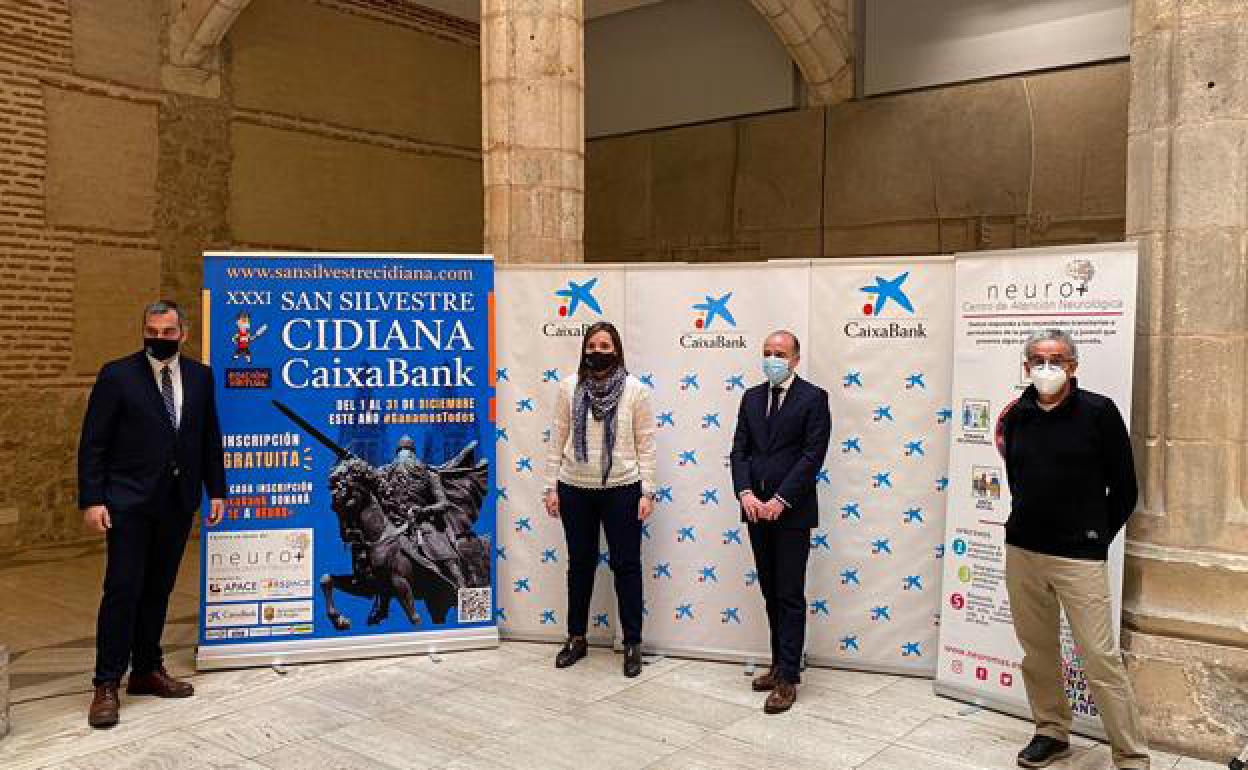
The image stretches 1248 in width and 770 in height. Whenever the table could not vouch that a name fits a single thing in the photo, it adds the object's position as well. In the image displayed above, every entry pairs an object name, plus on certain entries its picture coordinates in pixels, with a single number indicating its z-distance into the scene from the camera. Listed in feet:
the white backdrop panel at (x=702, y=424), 16.08
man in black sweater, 11.30
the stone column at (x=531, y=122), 18.54
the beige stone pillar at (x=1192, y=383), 12.25
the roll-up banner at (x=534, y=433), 17.10
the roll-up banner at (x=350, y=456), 16.05
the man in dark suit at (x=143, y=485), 13.83
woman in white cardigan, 15.51
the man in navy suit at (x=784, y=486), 14.12
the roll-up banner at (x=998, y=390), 12.75
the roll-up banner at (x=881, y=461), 15.25
